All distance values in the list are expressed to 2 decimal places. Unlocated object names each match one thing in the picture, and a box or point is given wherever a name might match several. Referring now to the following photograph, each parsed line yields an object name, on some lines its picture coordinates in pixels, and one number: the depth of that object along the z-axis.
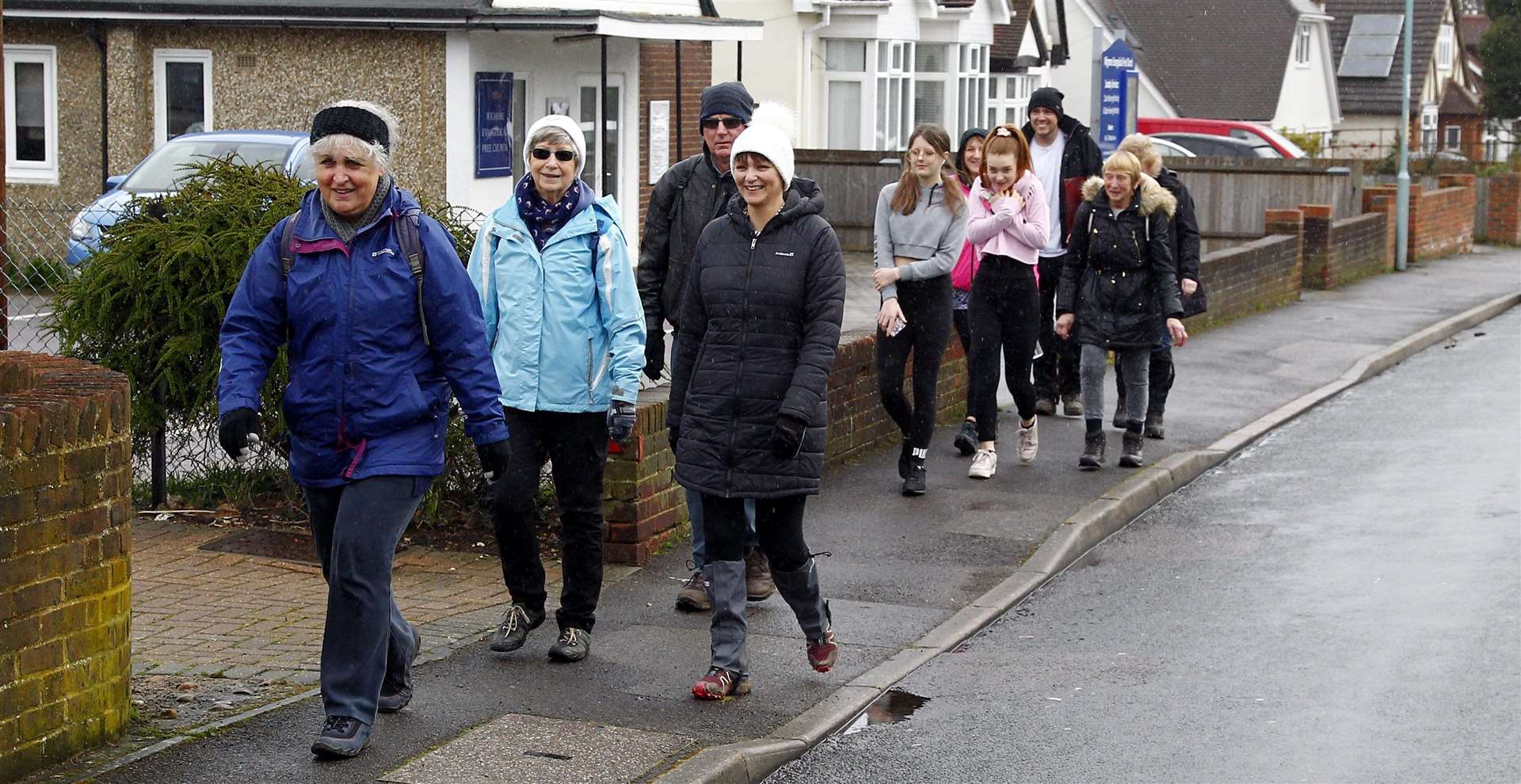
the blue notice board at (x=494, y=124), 20.28
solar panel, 63.94
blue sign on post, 16.94
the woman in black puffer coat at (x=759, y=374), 6.16
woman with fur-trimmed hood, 10.58
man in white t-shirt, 11.64
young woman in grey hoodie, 9.23
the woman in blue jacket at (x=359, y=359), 5.32
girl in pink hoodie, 10.05
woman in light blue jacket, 6.41
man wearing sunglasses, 7.10
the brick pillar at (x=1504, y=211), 30.95
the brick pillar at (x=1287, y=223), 21.98
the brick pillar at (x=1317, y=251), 22.36
